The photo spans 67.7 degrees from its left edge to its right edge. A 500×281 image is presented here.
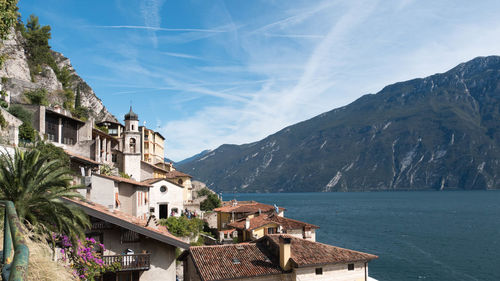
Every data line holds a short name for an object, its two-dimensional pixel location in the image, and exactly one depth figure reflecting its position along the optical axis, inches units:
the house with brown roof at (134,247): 772.6
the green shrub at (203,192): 3991.1
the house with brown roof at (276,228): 1930.4
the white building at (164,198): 2311.8
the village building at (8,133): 1215.6
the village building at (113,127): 3111.7
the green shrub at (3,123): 1308.1
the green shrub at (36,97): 2162.9
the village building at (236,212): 2578.7
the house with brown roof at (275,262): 1047.0
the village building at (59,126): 1786.4
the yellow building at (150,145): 3676.2
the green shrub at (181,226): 1823.3
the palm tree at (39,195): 588.1
